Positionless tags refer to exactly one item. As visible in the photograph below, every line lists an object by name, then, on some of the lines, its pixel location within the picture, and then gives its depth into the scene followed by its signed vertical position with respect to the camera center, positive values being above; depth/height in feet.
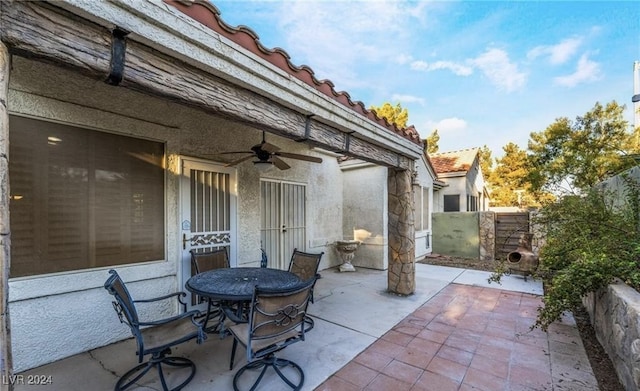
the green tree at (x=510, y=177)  55.70 +4.00
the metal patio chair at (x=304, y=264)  14.97 -3.88
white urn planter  26.50 -5.42
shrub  10.84 -2.35
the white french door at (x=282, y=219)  21.75 -1.98
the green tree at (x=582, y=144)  35.91 +7.61
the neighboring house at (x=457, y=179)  46.26 +2.73
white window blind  10.27 -0.06
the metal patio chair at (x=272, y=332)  8.59 -4.55
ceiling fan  14.16 +2.17
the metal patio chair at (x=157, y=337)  8.41 -4.79
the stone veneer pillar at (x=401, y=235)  18.99 -2.77
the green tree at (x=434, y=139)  69.62 +14.26
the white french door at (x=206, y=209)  15.01 -0.76
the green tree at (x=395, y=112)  52.37 +15.95
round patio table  10.31 -3.70
